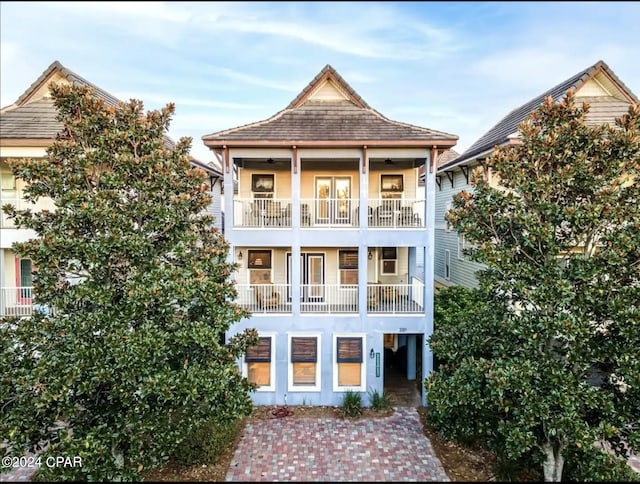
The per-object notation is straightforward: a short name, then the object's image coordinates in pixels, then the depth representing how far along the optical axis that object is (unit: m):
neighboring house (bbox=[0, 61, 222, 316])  11.10
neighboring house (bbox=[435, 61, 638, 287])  13.06
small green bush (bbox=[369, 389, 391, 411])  10.93
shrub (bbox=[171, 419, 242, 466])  8.09
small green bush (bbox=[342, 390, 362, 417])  10.61
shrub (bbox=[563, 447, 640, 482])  6.09
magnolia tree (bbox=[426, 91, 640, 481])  6.28
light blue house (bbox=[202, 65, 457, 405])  11.27
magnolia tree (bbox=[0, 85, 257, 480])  6.25
